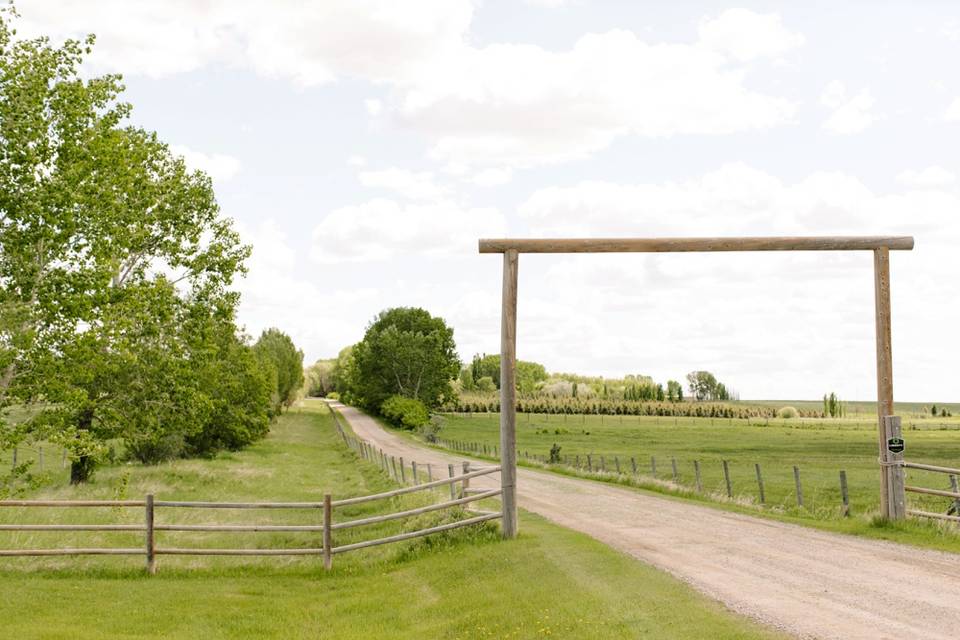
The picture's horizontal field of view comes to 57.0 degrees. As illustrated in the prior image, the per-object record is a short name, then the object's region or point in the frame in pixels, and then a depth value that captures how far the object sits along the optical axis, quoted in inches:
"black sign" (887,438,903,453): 746.2
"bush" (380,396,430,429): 3887.8
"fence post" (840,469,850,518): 918.4
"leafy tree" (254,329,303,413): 4397.4
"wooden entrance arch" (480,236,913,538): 695.1
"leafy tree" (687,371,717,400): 7416.3
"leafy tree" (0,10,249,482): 853.2
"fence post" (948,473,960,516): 793.0
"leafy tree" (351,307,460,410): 4372.5
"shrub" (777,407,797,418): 5184.5
